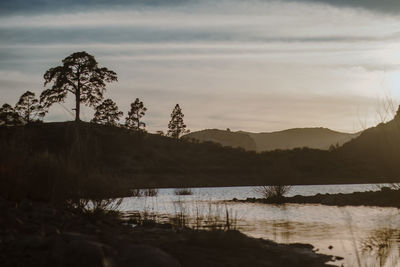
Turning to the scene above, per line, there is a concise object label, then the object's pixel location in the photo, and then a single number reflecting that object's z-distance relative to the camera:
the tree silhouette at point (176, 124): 94.19
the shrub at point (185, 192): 35.80
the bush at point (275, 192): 29.69
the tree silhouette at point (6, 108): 61.53
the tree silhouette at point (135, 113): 83.54
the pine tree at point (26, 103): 63.88
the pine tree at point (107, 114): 55.11
